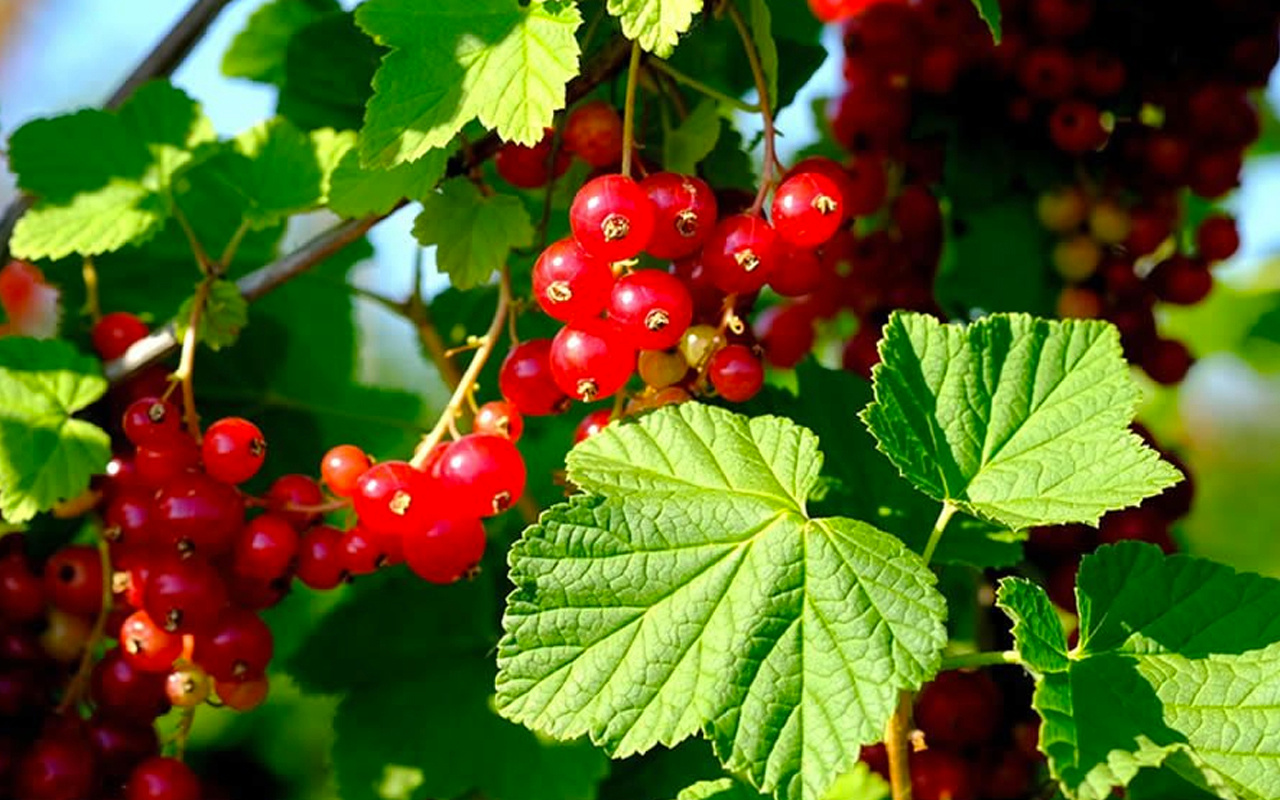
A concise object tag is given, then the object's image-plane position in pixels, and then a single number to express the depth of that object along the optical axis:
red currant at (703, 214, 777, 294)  0.32
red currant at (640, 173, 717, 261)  0.31
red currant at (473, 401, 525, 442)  0.33
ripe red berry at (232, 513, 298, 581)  0.34
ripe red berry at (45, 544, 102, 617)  0.36
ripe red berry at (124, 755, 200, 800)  0.35
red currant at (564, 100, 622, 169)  0.33
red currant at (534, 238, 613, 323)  0.31
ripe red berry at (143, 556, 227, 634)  0.34
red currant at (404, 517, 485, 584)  0.32
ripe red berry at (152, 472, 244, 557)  0.33
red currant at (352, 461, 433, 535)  0.32
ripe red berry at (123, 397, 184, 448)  0.34
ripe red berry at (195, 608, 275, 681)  0.34
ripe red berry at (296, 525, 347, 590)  0.33
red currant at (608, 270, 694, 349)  0.31
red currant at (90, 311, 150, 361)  0.37
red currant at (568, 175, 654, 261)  0.31
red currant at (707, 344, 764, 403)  0.32
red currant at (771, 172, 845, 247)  0.32
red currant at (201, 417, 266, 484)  0.34
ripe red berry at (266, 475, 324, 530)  0.34
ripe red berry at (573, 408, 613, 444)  0.33
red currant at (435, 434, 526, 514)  0.32
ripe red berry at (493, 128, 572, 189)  0.34
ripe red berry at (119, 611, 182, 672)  0.35
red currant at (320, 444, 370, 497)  0.33
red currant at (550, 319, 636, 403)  0.31
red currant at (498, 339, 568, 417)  0.33
